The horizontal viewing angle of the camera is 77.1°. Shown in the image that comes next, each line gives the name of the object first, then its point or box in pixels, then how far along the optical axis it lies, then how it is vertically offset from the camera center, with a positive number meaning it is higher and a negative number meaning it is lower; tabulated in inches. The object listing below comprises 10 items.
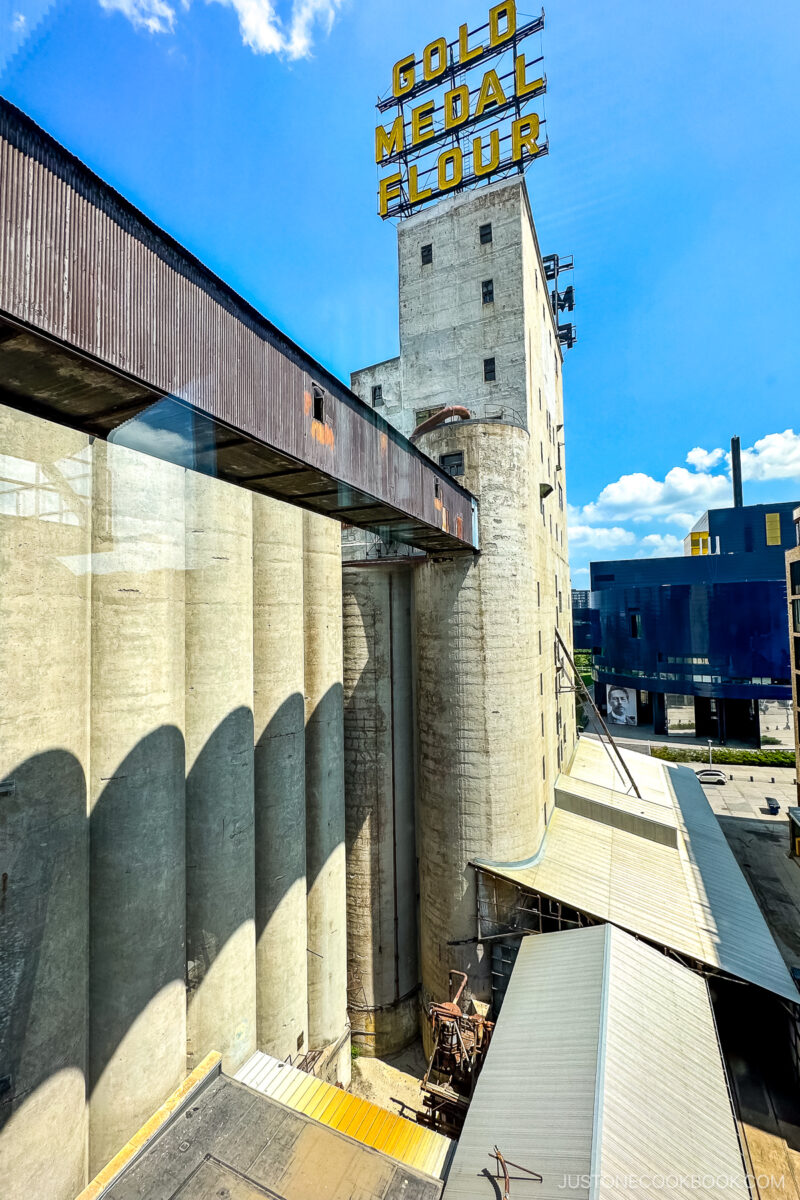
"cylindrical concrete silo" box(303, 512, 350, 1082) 610.2 -205.1
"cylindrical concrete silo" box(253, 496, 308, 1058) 530.3 -181.3
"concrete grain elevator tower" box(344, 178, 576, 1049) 674.8 -43.8
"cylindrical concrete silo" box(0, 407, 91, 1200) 303.4 -116.0
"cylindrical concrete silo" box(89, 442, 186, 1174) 368.5 -142.0
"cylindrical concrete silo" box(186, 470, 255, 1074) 451.5 -156.1
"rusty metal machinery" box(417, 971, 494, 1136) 507.8 -470.7
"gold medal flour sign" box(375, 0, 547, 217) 949.8 +1012.2
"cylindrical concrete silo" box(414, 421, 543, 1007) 668.1 -121.2
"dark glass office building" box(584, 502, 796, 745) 1937.7 -162.8
